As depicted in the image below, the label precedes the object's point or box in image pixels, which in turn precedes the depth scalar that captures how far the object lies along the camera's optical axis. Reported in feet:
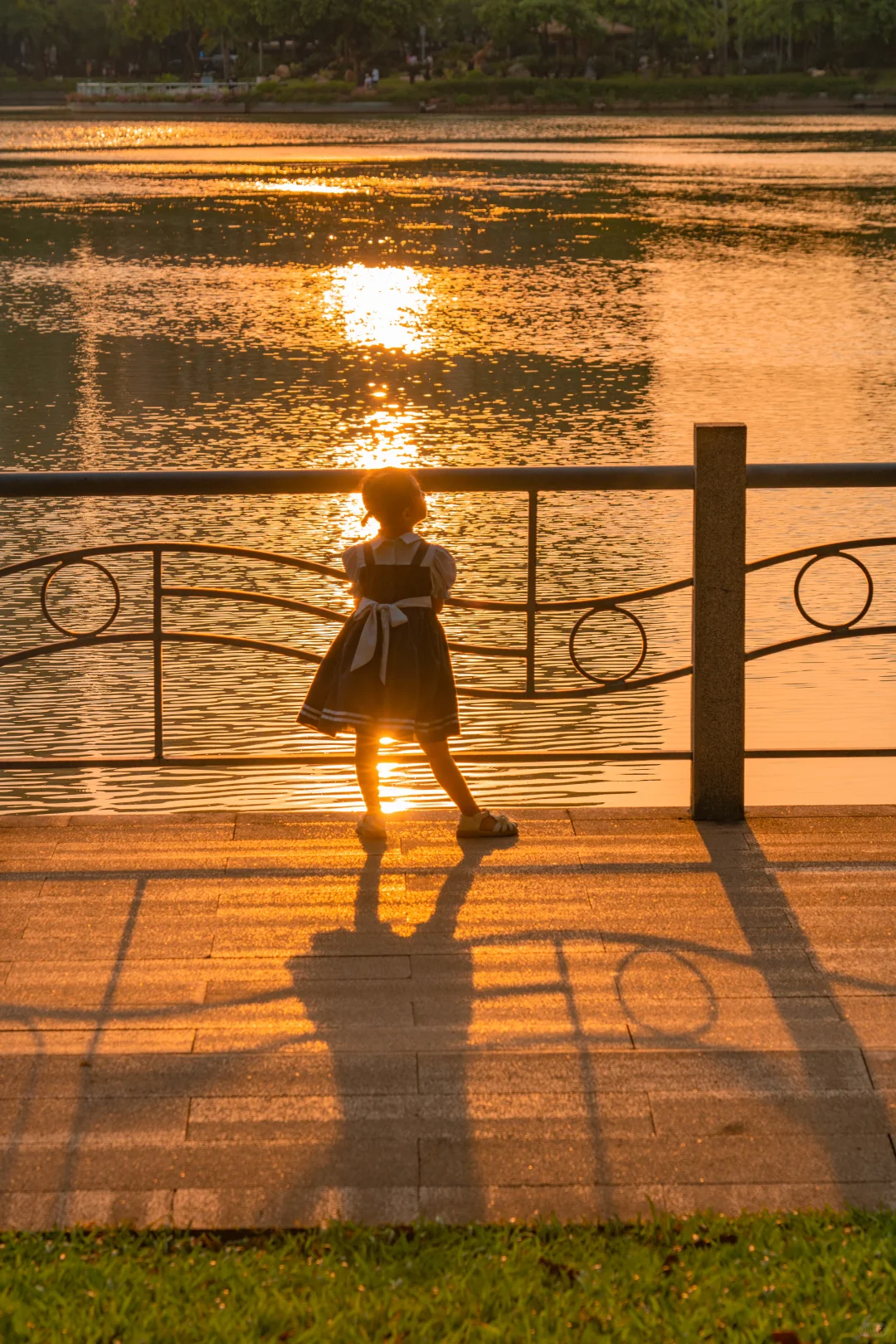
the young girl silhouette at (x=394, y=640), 32.78
